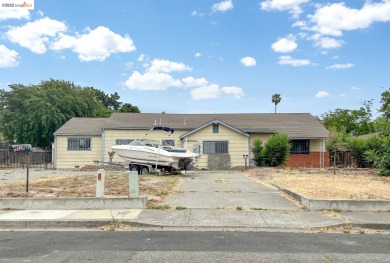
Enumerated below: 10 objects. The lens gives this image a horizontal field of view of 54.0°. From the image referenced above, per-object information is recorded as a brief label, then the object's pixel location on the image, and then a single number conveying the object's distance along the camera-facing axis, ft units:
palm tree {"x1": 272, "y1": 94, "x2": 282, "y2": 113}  227.81
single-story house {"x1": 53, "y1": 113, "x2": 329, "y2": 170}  94.27
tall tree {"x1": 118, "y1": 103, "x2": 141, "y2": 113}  225.97
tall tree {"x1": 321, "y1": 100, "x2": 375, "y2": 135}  201.98
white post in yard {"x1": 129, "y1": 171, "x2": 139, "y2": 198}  33.99
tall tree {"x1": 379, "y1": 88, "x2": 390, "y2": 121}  160.04
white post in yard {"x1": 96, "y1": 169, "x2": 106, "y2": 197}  34.35
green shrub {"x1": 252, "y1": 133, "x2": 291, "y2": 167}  85.76
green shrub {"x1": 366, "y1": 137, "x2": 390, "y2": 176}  64.95
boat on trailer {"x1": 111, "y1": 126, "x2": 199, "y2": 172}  69.67
